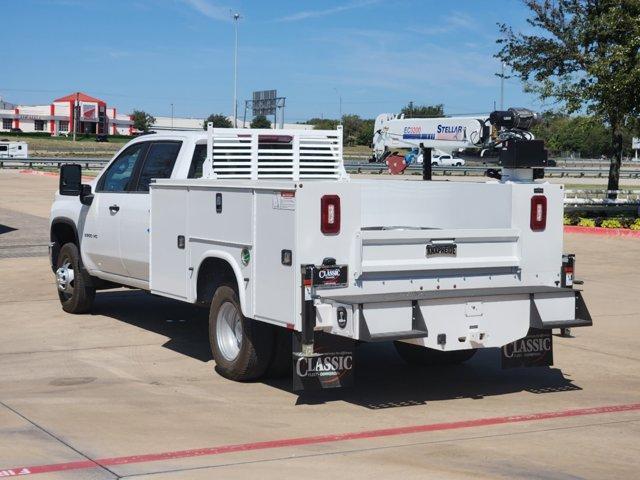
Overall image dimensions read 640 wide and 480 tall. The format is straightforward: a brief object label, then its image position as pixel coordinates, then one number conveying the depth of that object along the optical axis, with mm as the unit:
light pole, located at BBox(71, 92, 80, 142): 121062
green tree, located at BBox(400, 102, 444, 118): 59188
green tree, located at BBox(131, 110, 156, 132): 128125
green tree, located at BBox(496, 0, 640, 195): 23875
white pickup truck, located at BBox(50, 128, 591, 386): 7781
